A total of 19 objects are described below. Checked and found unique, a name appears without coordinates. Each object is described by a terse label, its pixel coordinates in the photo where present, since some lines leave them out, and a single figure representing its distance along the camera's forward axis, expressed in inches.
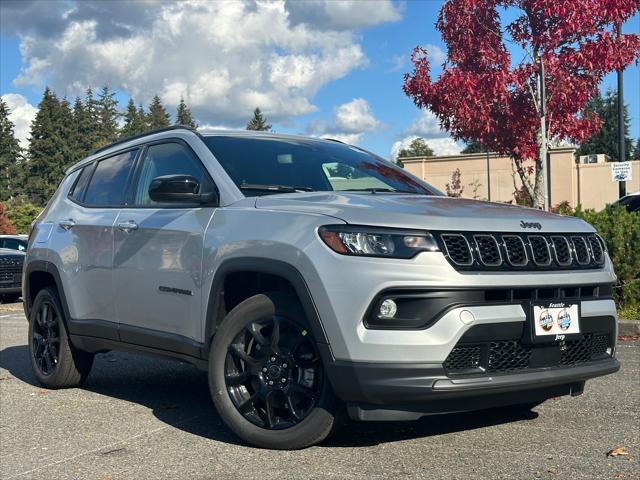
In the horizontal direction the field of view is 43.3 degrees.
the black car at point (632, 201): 655.1
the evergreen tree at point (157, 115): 5310.0
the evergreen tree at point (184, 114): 5408.5
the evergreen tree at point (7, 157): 3821.1
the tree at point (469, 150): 4579.7
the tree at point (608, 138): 4429.6
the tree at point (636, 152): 4657.5
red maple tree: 458.6
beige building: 1999.3
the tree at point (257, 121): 5310.0
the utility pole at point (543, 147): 370.0
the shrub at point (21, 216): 1784.0
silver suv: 147.2
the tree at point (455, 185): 1449.3
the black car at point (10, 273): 633.6
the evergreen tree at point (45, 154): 3688.5
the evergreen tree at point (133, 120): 5071.4
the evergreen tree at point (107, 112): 5038.1
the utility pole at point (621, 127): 796.0
